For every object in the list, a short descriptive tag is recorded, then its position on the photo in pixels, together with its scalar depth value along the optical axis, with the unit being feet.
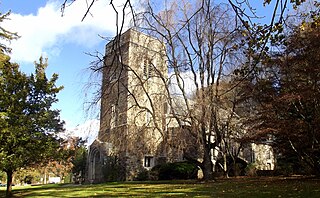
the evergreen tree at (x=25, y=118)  50.34
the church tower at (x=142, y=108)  54.49
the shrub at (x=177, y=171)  76.13
